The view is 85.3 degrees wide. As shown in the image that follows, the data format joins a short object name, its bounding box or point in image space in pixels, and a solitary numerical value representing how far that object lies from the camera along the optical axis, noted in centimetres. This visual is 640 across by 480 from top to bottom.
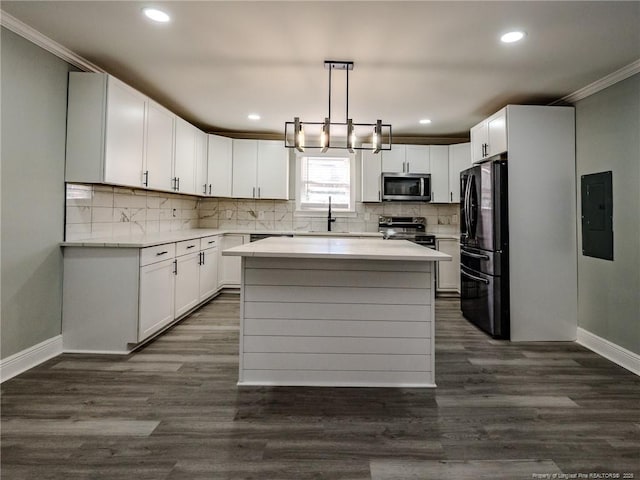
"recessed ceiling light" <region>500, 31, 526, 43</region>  235
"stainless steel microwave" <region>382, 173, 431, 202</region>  517
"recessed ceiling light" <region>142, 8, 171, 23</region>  216
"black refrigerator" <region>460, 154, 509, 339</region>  335
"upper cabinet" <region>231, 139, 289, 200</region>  516
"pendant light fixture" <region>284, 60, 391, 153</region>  265
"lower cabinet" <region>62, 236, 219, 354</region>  282
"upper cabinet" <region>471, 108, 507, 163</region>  347
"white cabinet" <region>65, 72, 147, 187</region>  280
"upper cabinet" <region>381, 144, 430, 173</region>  523
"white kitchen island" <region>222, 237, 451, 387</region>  237
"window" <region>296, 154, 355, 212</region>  555
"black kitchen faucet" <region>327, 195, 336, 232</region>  540
